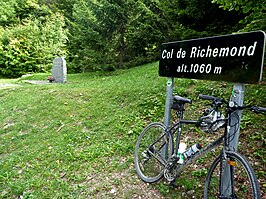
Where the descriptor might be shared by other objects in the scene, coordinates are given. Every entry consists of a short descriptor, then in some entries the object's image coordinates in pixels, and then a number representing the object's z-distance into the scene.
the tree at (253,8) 3.66
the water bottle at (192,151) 2.31
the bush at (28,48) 18.14
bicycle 1.89
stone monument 11.28
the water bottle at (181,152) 2.45
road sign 1.72
